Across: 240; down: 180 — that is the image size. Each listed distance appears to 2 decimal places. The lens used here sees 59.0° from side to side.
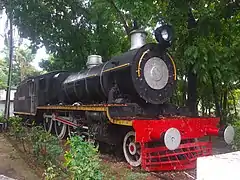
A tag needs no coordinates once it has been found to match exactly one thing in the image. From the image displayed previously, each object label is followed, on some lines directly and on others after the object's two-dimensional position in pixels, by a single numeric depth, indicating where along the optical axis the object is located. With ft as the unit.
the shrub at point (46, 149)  13.30
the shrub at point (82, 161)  8.50
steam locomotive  13.68
